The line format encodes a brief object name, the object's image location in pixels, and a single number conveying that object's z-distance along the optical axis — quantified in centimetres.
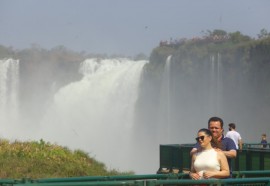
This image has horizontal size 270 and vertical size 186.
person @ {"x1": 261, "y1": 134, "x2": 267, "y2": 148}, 2158
